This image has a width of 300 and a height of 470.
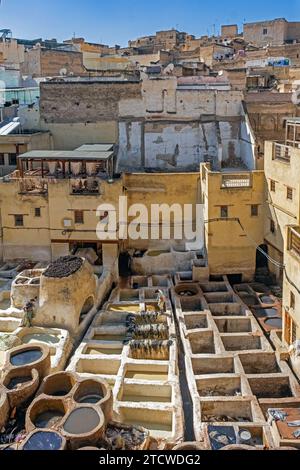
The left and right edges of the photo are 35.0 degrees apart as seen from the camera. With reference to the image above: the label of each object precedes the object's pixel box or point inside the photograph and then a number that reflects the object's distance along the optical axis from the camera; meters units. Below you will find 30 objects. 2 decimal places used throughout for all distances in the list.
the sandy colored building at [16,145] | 28.39
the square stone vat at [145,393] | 16.41
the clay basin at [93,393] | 14.38
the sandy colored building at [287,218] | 17.73
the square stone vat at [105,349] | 18.94
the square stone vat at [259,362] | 18.28
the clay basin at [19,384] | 14.48
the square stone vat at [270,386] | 16.95
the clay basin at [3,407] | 13.84
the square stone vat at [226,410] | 15.60
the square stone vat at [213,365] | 17.98
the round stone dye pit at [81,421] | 13.07
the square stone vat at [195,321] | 20.92
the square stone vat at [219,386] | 16.92
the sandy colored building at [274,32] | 50.62
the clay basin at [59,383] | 15.34
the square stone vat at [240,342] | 19.55
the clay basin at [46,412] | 13.87
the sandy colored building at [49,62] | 42.25
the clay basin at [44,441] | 12.16
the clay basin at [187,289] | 23.41
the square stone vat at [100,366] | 17.84
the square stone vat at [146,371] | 17.55
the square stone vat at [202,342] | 19.67
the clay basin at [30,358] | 15.62
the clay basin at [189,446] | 12.68
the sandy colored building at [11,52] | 45.16
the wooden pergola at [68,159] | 24.28
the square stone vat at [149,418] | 15.20
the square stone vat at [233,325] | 20.75
